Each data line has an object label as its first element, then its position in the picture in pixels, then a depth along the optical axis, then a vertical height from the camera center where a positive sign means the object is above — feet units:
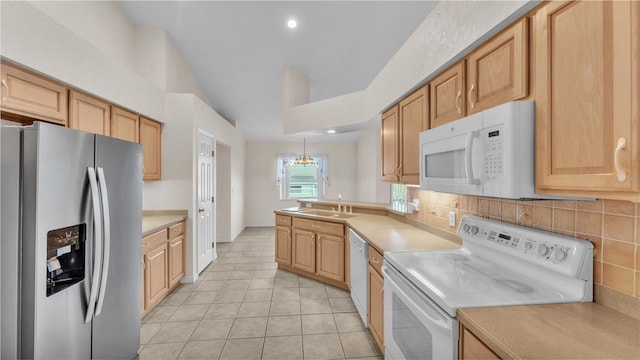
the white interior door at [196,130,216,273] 12.92 -1.07
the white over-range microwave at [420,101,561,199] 3.66 +0.44
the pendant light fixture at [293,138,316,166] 25.04 +3.05
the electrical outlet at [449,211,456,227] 6.92 -0.97
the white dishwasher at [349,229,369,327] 7.95 -2.91
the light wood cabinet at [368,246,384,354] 6.59 -3.03
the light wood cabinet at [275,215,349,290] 10.75 -3.03
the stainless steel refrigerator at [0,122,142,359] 4.09 -1.13
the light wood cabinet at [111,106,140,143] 9.00 +1.93
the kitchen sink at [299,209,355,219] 12.17 -1.60
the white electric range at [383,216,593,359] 3.63 -1.60
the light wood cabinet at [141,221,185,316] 8.78 -3.09
